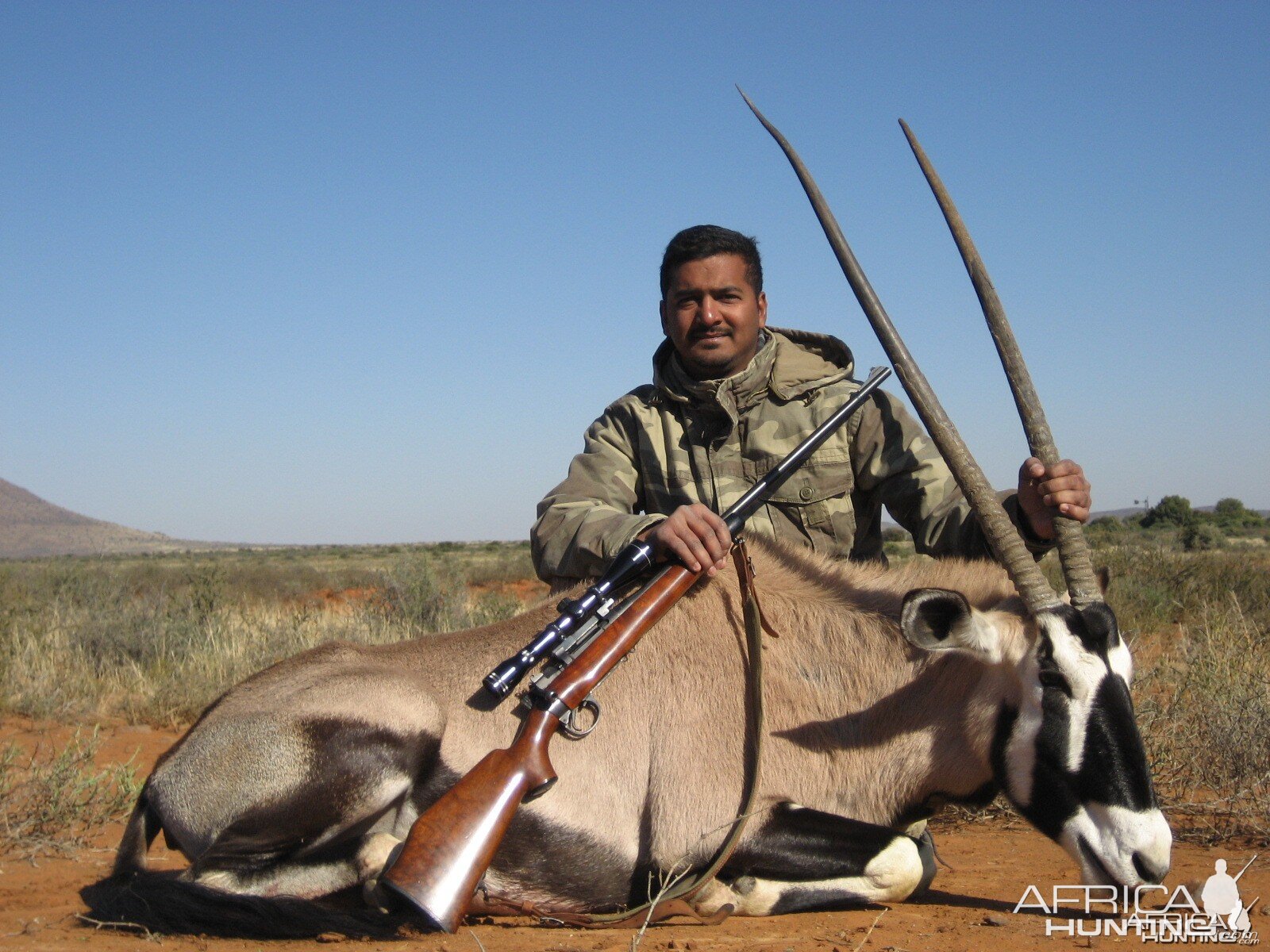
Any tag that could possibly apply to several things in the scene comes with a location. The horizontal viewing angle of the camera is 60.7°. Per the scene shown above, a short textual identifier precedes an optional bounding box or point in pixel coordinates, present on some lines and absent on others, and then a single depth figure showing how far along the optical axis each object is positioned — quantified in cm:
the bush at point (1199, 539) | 2359
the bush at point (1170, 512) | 2906
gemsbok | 356
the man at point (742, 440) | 505
